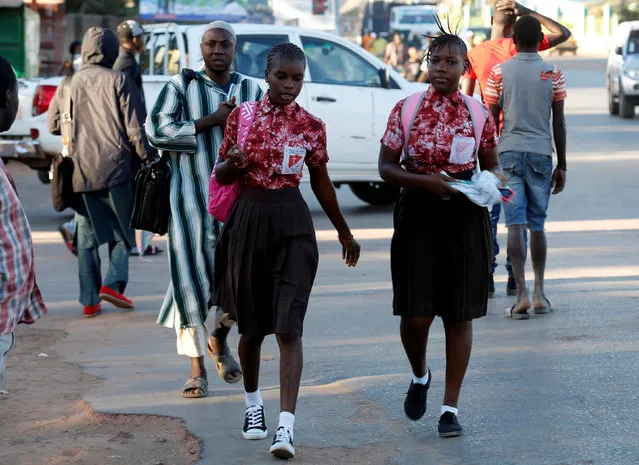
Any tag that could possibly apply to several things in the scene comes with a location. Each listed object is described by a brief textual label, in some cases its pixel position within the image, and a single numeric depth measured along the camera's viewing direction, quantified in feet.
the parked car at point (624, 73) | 126.21
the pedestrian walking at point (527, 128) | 38.81
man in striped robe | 30.07
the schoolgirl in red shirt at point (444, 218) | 26.37
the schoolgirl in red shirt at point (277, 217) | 25.69
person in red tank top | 43.17
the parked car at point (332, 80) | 63.76
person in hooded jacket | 41.96
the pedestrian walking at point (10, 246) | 19.86
